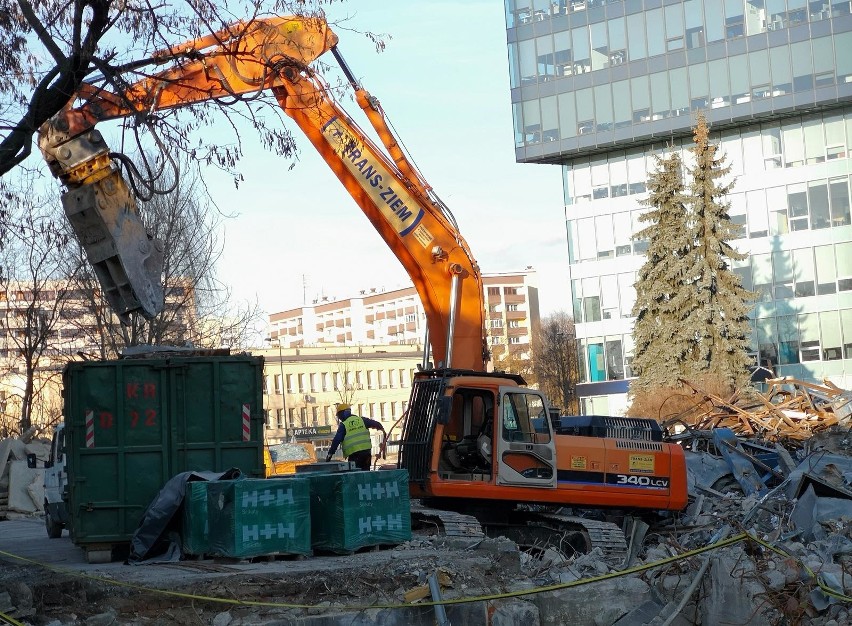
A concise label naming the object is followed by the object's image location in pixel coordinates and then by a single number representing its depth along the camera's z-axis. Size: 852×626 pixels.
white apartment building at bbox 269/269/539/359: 160.00
